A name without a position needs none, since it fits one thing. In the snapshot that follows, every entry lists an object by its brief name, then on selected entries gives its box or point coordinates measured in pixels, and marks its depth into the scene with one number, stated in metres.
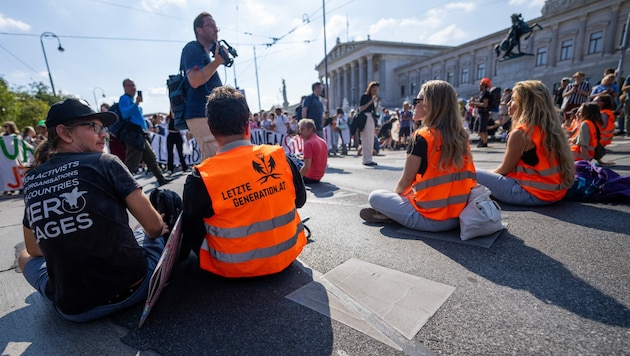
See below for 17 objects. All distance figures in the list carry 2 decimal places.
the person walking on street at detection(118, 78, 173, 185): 5.57
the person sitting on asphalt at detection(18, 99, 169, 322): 1.51
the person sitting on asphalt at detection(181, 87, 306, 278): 1.77
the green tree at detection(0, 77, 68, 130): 29.53
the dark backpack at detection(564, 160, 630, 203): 3.28
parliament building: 31.17
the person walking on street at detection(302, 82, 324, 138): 8.07
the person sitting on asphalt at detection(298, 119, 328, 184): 5.39
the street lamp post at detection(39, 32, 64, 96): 23.91
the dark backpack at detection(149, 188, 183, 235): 2.13
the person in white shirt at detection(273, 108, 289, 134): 13.59
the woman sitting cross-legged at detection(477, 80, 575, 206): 3.08
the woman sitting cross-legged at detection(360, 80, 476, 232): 2.55
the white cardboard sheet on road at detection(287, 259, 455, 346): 1.57
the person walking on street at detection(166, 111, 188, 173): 7.75
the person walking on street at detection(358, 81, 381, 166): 7.49
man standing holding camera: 3.51
